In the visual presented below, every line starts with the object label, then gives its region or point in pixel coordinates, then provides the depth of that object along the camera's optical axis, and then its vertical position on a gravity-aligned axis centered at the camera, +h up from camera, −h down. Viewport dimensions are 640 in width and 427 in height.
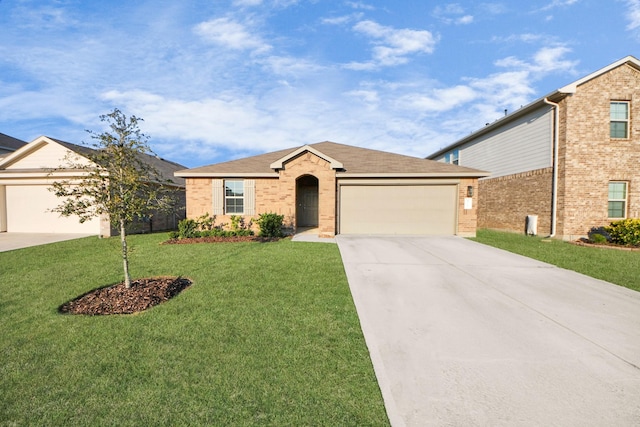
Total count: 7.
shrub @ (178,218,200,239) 12.05 -1.07
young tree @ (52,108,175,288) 4.77 +0.38
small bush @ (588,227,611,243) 10.87 -1.23
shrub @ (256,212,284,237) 11.91 -0.84
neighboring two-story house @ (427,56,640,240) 11.86 +2.41
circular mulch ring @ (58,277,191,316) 4.51 -1.65
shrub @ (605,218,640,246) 10.37 -1.01
